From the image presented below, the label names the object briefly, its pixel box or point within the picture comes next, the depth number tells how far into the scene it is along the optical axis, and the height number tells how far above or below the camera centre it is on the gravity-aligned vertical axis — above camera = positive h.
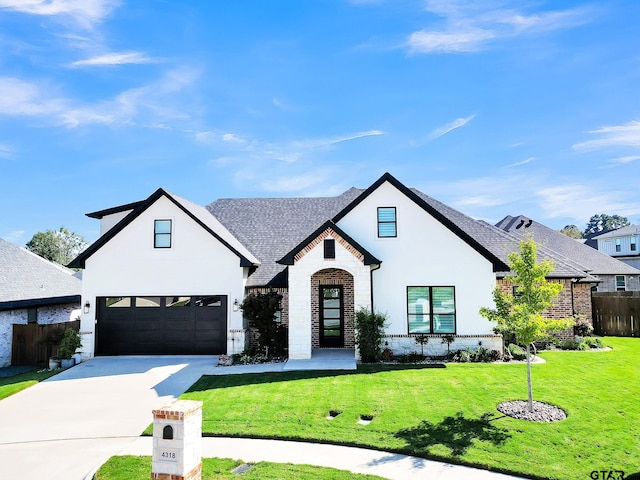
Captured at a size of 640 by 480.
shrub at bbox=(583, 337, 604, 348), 18.17 -2.83
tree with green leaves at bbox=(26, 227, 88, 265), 60.28 +6.48
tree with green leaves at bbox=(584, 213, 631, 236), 125.69 +17.78
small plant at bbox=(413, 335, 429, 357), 16.11 -2.30
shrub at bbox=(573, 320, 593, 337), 18.98 -2.26
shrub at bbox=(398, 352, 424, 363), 15.51 -2.89
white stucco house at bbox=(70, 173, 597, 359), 15.88 +0.14
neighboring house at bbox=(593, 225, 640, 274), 45.66 +3.95
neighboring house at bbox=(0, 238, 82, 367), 17.05 -0.31
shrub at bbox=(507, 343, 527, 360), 15.92 -2.81
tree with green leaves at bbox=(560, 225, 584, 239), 96.86 +10.96
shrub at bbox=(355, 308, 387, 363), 15.23 -2.01
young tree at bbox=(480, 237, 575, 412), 9.57 -0.55
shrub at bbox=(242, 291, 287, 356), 16.30 -1.47
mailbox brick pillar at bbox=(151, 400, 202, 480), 6.20 -2.44
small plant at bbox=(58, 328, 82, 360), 16.41 -2.32
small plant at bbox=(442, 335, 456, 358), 16.05 -2.30
